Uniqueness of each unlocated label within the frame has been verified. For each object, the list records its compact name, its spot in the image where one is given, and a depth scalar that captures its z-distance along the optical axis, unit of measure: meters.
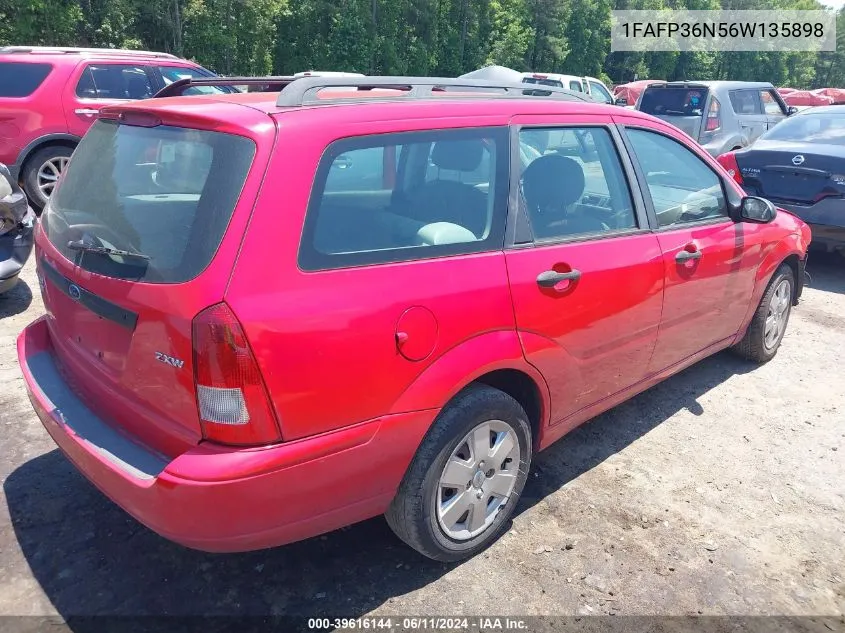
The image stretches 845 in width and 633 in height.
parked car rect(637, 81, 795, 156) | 11.22
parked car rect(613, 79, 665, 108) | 25.73
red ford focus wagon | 2.06
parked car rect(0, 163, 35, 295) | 5.02
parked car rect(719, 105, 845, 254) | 6.49
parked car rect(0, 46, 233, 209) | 7.63
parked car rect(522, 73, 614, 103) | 14.38
